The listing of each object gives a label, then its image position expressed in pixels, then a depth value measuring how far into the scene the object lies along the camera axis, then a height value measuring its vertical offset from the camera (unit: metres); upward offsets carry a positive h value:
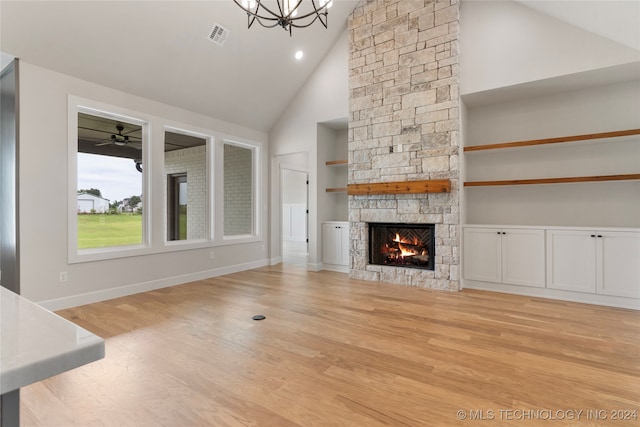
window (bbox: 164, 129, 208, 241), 5.16 +0.46
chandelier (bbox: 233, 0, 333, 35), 2.83 +2.76
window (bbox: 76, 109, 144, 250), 4.07 +0.42
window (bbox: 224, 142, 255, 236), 5.98 +0.43
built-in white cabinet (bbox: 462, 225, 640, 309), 3.69 -0.64
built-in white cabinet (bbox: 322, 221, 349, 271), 5.85 -0.59
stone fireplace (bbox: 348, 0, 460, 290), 4.54 +1.29
